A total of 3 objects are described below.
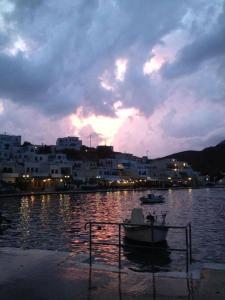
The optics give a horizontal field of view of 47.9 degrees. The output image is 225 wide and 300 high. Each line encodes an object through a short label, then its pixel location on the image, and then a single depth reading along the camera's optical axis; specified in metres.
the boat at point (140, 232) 15.16
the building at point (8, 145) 83.51
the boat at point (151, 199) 51.72
